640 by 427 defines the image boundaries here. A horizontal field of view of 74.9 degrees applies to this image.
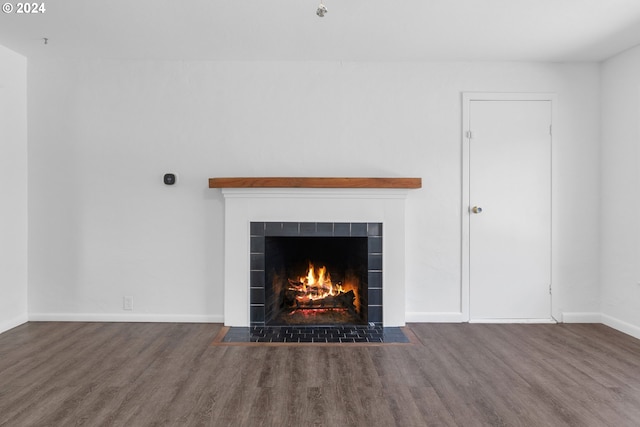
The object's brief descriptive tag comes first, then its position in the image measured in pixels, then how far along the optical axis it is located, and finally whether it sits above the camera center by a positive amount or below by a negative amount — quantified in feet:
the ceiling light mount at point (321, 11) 7.68 +3.72
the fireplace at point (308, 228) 11.88 -0.47
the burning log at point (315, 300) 13.17 -2.82
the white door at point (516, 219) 12.32 -0.21
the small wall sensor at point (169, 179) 12.07 +0.94
